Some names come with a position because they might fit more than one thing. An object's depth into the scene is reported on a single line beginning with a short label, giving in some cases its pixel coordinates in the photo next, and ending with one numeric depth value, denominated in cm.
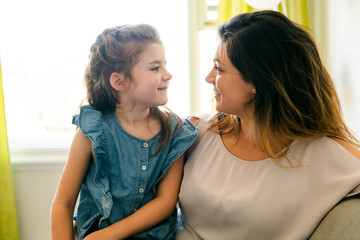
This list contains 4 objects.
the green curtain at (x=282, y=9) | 208
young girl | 134
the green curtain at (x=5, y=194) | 227
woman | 119
